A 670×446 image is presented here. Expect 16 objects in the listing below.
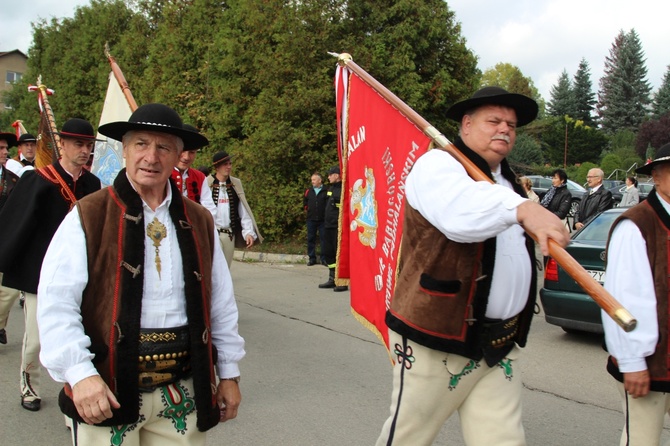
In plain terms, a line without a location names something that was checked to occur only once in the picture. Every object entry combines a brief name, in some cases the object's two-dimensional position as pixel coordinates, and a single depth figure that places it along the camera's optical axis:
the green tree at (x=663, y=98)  66.25
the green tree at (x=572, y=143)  56.09
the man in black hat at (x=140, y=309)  2.35
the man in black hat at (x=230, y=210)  8.20
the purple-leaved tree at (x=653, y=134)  49.34
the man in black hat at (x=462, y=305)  2.78
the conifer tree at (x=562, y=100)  72.44
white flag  6.93
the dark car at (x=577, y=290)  6.85
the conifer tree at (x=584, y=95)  74.38
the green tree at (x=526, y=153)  50.36
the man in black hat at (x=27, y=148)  9.76
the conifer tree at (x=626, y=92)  71.06
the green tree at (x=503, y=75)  80.63
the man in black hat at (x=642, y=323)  3.07
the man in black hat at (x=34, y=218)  4.69
